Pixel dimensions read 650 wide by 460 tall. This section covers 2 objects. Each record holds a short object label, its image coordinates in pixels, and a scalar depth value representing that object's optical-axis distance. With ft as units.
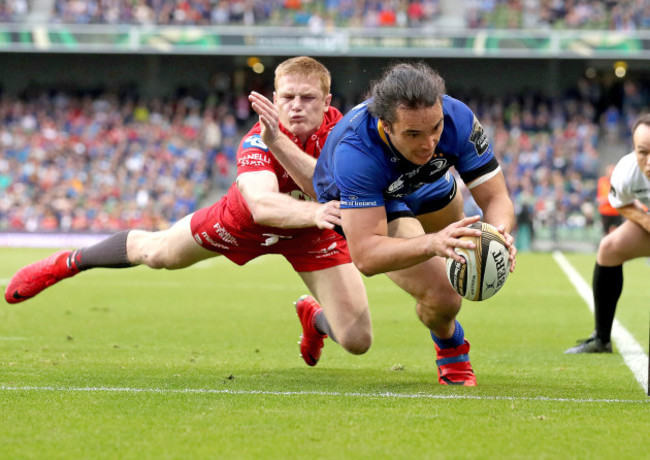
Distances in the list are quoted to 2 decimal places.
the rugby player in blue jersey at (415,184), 15.37
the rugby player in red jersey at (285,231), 18.98
